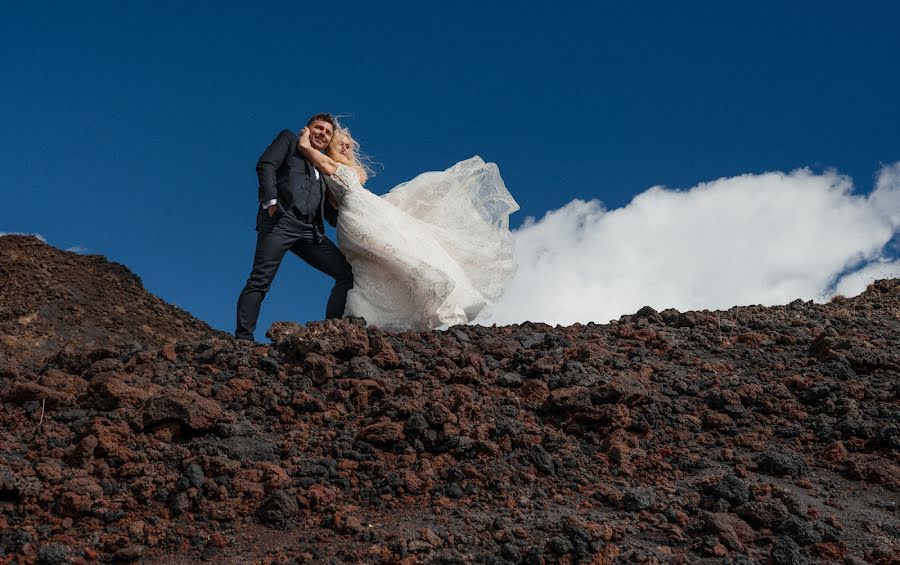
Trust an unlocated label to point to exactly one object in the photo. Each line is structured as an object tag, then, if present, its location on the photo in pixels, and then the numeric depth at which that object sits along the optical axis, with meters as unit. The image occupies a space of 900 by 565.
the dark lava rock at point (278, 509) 3.54
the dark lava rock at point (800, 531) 3.43
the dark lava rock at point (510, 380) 4.84
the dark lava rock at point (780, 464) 4.11
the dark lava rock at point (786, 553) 3.26
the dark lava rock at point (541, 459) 3.91
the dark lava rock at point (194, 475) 3.78
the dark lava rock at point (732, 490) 3.66
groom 6.96
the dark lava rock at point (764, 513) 3.53
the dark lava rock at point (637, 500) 3.61
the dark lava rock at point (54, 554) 3.30
